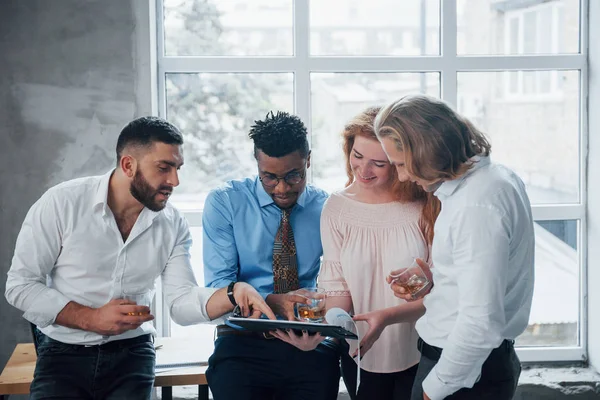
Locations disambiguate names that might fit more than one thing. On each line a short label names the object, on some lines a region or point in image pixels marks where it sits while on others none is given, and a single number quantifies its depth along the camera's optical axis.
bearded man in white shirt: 2.24
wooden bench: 2.44
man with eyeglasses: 2.33
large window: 3.45
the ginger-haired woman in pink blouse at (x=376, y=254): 2.35
